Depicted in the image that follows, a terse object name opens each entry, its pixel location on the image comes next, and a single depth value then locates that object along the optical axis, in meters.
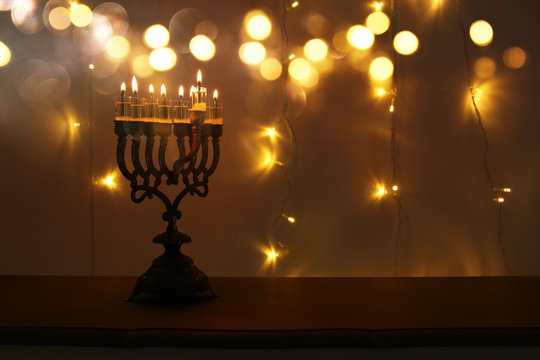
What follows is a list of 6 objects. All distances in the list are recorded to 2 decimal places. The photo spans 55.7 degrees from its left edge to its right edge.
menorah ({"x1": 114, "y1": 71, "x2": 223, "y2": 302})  1.10
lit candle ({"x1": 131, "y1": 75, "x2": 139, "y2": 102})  1.11
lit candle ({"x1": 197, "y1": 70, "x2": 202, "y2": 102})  1.13
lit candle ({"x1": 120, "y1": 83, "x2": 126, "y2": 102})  1.10
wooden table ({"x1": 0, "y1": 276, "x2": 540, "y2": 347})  0.96
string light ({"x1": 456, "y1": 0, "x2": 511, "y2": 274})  1.58
